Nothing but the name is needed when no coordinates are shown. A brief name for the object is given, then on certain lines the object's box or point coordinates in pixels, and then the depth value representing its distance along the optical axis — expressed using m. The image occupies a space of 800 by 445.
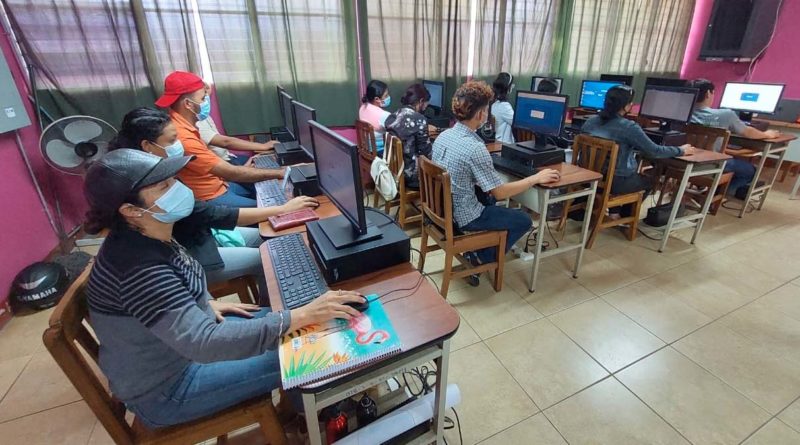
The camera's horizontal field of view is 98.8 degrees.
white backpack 1.92
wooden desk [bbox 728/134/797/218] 2.94
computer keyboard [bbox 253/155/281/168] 2.46
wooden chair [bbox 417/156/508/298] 1.85
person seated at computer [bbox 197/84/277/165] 2.79
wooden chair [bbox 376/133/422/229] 2.46
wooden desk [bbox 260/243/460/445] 0.88
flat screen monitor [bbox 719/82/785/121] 3.55
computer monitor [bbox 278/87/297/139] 2.50
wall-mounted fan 2.41
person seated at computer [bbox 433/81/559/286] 1.86
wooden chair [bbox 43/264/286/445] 0.79
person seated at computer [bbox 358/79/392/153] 3.21
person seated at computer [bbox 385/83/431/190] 2.71
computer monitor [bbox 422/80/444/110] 3.89
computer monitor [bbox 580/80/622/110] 4.15
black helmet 2.13
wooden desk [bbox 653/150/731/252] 2.43
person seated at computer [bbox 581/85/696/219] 2.43
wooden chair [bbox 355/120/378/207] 2.88
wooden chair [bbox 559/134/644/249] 2.34
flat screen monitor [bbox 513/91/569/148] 2.16
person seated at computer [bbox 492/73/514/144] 3.49
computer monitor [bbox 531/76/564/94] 4.14
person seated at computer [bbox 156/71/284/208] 1.92
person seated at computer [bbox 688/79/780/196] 2.98
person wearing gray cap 0.78
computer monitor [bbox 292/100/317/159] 1.92
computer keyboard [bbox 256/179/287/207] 1.80
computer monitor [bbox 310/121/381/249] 1.01
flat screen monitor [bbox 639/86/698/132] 2.73
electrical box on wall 2.23
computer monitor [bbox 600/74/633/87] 4.05
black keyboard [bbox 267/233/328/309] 1.05
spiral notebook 0.81
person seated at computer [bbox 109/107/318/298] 1.49
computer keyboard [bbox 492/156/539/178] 2.18
